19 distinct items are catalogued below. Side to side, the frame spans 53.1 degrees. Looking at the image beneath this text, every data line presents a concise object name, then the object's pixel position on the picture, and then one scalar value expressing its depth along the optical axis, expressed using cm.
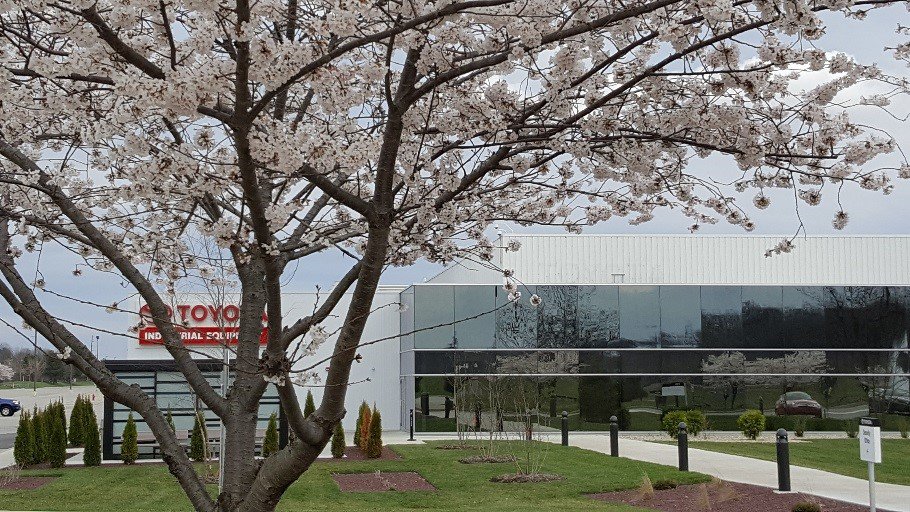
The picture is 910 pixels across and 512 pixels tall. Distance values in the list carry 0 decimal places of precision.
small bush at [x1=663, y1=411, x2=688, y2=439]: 2420
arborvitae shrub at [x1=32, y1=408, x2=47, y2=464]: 1811
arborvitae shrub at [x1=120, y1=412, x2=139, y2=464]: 1822
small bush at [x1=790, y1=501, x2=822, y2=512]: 1038
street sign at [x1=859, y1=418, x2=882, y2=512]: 991
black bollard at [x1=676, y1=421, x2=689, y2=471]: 1537
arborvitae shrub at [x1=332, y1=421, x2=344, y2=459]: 1916
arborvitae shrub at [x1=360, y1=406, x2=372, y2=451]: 1953
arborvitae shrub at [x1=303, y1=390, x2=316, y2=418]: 2013
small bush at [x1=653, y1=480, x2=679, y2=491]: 1369
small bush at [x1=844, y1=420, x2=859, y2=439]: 2453
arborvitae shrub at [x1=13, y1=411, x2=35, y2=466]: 1786
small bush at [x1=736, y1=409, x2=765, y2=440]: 2408
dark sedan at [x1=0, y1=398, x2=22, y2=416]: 3900
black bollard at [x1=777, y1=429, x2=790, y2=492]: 1291
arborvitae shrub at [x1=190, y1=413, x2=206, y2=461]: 1781
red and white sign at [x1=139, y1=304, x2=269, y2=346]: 2592
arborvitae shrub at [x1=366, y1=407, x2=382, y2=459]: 1898
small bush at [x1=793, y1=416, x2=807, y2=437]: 2506
